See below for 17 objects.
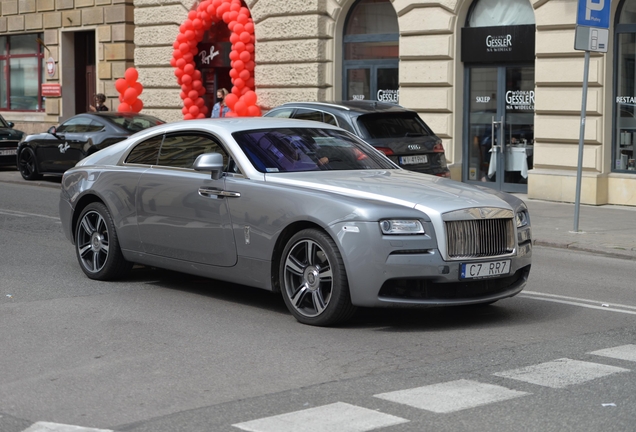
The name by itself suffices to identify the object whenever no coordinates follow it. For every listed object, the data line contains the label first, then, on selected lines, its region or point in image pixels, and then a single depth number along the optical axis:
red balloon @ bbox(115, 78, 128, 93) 25.88
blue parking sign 13.60
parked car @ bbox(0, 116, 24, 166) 24.94
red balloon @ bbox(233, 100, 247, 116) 22.33
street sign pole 13.84
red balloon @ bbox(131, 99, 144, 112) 25.97
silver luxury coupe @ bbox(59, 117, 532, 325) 7.26
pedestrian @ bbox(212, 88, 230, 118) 23.11
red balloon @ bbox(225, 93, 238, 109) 22.89
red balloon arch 22.97
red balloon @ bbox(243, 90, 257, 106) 22.53
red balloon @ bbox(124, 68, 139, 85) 25.69
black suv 14.48
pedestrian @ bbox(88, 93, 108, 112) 25.55
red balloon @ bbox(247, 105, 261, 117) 22.40
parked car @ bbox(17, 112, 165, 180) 20.67
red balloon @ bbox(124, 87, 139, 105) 25.69
